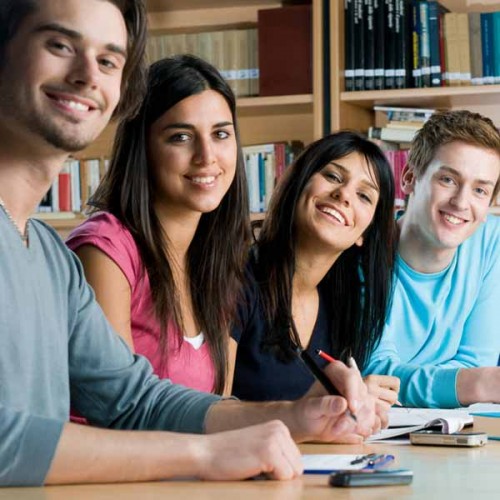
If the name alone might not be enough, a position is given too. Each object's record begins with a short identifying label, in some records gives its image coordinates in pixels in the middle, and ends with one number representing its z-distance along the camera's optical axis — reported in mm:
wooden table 2222
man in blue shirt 3698
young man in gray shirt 2747
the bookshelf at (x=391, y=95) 4444
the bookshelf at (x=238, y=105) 4647
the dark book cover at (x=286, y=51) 4526
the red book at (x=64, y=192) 4753
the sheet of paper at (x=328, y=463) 2587
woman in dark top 3437
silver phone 2892
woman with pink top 3189
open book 2969
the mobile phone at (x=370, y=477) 2344
